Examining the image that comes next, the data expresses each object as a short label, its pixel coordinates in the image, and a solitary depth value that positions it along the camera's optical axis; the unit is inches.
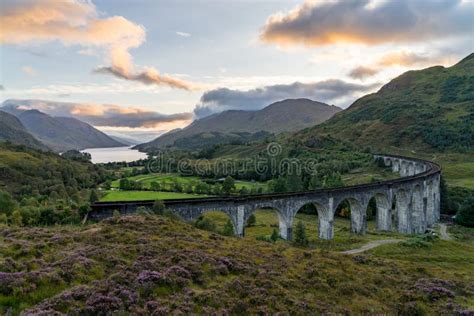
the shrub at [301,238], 1882.4
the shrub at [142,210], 1485.2
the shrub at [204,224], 1656.0
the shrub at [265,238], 1926.1
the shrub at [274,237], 1908.2
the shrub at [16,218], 1343.6
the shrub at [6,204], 1609.3
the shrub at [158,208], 1553.9
